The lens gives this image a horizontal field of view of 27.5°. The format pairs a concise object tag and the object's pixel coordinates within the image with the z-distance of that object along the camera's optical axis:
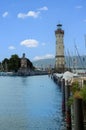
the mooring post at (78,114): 4.91
